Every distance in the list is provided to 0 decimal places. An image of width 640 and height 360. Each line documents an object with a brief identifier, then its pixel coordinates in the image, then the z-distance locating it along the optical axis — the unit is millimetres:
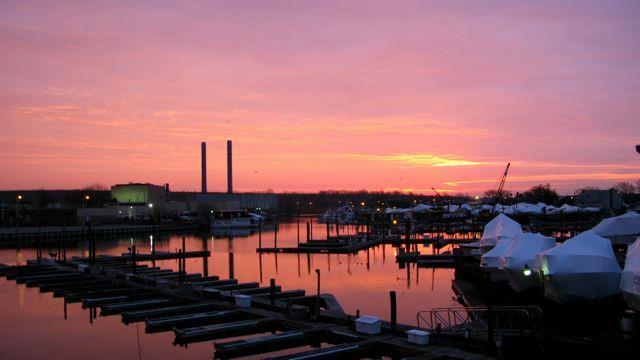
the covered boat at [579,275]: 23062
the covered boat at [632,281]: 19511
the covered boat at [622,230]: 36500
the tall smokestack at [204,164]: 174500
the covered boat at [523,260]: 27719
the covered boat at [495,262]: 30750
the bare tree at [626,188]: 194000
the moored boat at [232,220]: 106569
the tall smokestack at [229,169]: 180500
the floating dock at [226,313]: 18438
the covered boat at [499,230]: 41688
